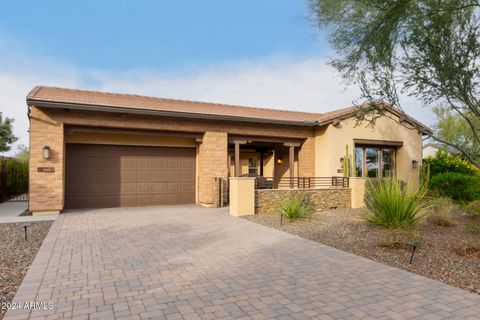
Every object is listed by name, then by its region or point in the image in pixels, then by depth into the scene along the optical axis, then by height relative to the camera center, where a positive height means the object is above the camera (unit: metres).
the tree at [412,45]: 6.29 +2.59
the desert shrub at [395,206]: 7.76 -0.87
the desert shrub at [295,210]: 10.22 -1.24
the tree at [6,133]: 22.42 +2.68
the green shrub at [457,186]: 13.80 -0.74
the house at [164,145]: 11.69 +1.13
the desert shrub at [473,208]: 10.74 -1.30
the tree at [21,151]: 45.34 +2.99
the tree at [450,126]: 30.94 +4.13
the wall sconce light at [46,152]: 11.38 +0.68
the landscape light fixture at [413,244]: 5.64 -1.28
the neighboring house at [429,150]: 45.79 +2.69
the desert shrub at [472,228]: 8.25 -1.51
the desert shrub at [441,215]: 9.36 -1.32
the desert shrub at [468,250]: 6.22 -1.58
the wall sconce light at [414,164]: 17.91 +0.30
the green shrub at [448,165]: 17.58 +0.23
